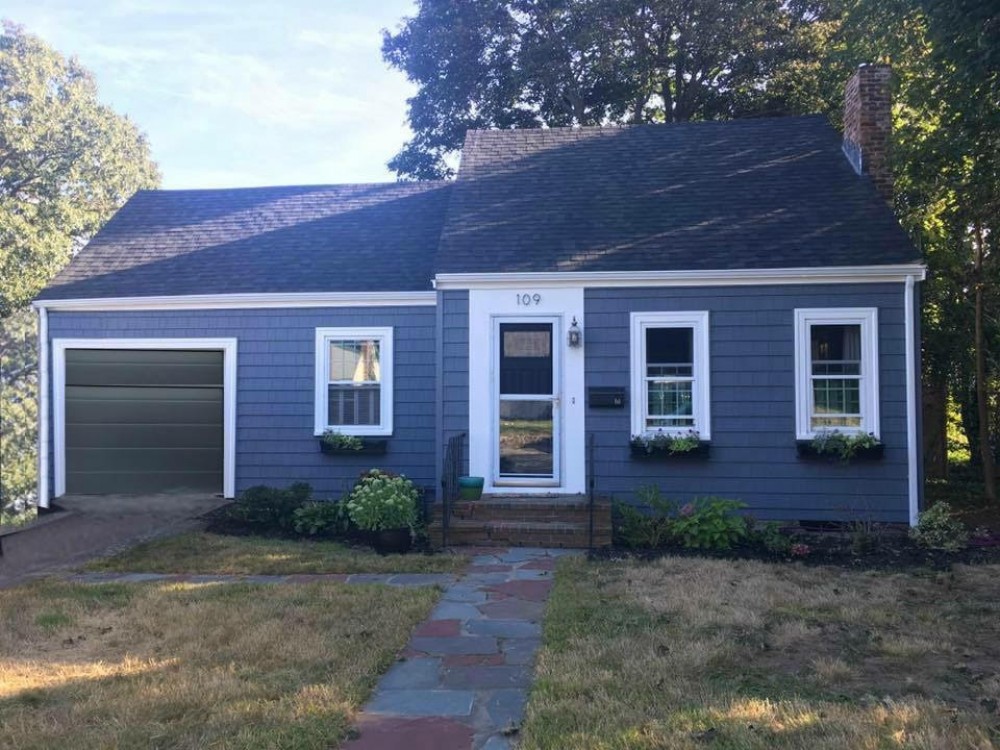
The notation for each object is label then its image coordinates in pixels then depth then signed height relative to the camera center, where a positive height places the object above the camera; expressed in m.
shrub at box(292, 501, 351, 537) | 8.34 -1.28
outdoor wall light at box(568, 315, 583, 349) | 8.62 +0.76
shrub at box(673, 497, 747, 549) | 7.52 -1.22
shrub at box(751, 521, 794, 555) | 7.46 -1.33
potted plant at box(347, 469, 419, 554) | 7.53 -1.11
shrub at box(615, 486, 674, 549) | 7.77 -1.23
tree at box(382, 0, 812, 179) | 17.17 +8.11
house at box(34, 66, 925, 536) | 8.52 +0.95
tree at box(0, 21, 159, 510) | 16.42 +5.84
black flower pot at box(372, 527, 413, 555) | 7.52 -1.36
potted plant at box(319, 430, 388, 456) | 9.63 -0.53
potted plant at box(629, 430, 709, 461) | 8.44 -0.46
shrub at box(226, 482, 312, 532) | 8.59 -1.20
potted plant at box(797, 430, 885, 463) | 8.28 -0.44
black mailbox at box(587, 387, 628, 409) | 8.59 +0.07
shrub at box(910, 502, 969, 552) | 7.65 -1.29
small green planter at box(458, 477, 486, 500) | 8.33 -0.92
